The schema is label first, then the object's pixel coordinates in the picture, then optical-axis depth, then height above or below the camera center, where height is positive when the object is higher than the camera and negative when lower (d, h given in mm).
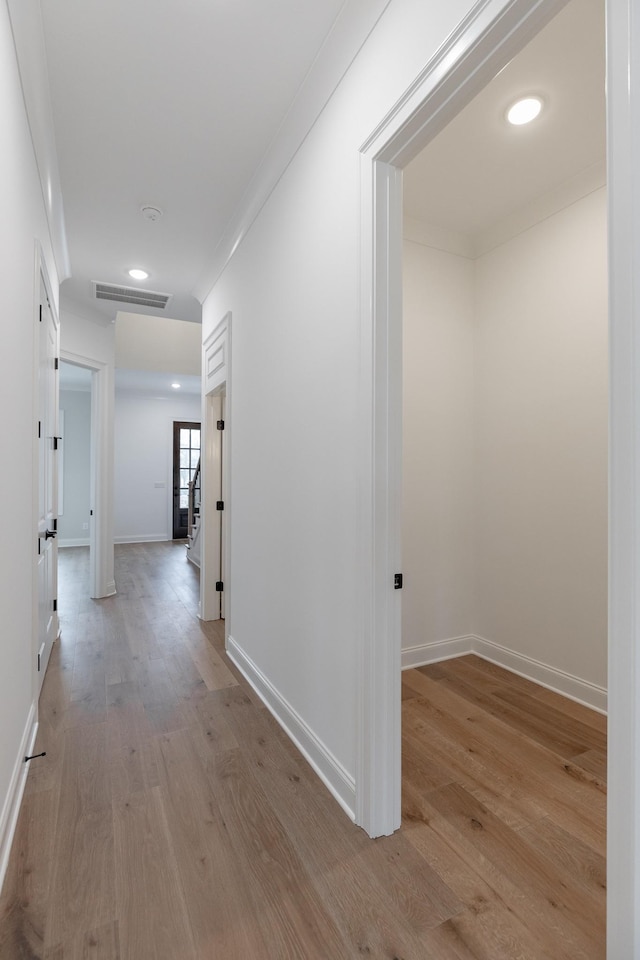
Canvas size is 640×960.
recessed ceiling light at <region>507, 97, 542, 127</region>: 2074 +1643
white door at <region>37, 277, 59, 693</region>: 2711 -42
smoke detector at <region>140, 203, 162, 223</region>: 2955 +1676
